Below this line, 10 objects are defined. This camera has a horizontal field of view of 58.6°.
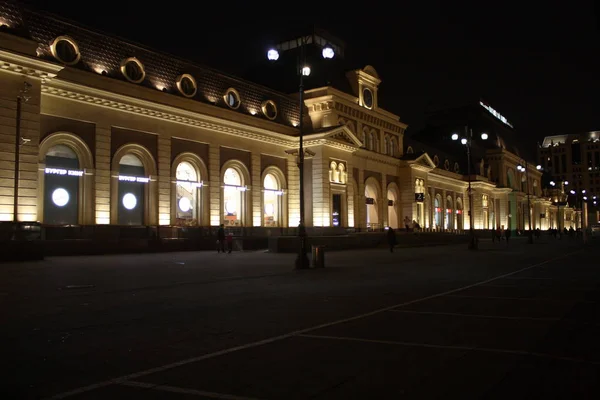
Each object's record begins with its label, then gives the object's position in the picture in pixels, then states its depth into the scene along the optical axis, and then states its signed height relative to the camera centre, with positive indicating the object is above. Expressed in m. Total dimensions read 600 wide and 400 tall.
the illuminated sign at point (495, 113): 104.06 +24.58
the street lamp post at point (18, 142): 26.30 +4.86
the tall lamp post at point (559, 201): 132.75 +6.97
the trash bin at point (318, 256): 21.41 -0.94
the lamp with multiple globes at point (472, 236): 39.28 -0.41
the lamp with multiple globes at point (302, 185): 20.72 +2.00
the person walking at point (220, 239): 33.50 -0.28
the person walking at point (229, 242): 33.34 -0.48
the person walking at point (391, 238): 34.97 -0.44
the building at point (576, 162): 152.50 +19.89
